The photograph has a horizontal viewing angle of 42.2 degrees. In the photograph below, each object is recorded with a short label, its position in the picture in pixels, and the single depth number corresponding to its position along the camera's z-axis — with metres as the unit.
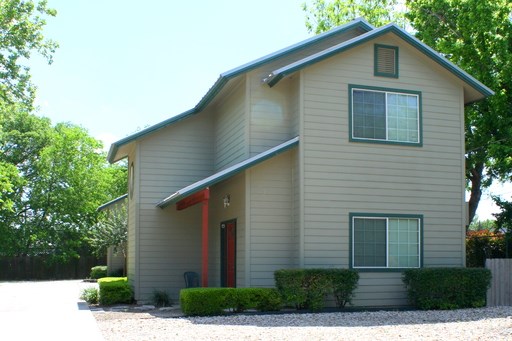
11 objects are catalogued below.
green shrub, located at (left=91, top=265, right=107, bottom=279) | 32.11
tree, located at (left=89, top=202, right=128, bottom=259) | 26.39
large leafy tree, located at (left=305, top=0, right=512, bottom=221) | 22.42
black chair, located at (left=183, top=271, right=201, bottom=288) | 17.52
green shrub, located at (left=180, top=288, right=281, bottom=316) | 13.74
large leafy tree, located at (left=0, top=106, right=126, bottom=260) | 38.94
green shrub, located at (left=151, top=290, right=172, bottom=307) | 17.05
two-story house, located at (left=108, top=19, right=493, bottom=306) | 15.36
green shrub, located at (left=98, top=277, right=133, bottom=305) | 17.53
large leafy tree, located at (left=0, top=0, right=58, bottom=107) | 25.03
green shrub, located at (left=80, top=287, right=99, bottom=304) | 18.22
